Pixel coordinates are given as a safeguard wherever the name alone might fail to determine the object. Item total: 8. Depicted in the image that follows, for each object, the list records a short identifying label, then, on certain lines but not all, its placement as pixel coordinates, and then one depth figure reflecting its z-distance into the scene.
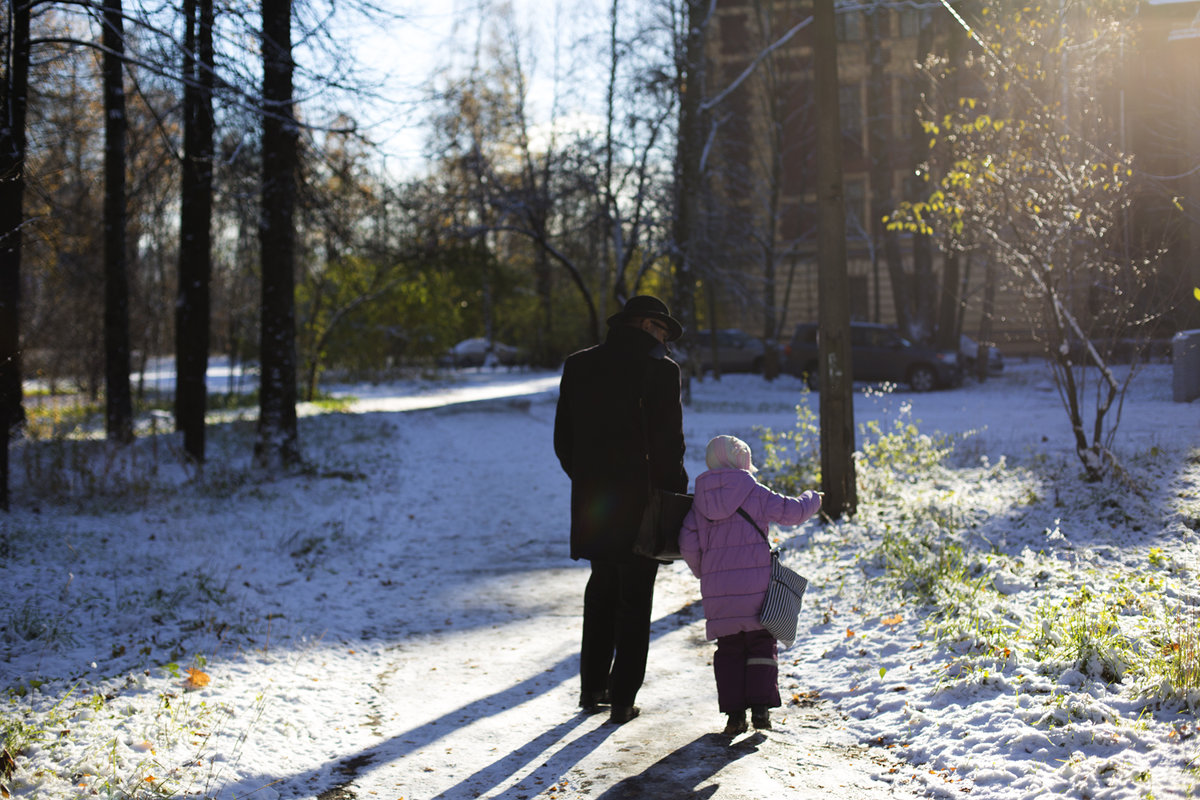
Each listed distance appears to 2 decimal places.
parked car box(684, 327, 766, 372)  33.44
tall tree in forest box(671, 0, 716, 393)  19.36
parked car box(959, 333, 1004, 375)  27.27
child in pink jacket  4.37
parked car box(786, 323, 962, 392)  24.22
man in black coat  4.50
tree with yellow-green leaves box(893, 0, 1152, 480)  8.88
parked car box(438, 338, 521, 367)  46.03
